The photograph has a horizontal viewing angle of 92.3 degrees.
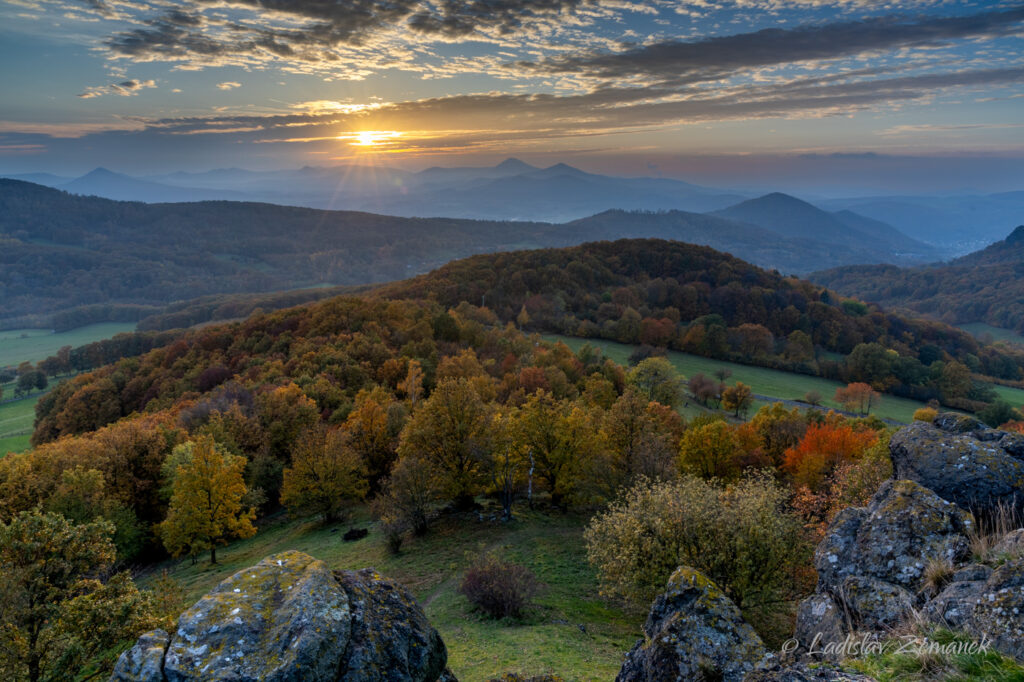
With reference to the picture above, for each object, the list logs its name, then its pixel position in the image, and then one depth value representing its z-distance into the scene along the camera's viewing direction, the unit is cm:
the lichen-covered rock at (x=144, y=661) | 853
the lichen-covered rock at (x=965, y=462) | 1372
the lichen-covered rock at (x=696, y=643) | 1017
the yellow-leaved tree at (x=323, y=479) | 4247
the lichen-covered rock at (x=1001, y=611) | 745
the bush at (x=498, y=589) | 2444
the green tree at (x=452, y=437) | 3750
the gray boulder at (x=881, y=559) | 1063
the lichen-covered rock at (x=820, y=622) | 1084
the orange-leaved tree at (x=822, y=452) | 4519
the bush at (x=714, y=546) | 1983
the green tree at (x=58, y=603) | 1571
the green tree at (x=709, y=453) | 4697
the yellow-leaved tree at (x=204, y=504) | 3881
